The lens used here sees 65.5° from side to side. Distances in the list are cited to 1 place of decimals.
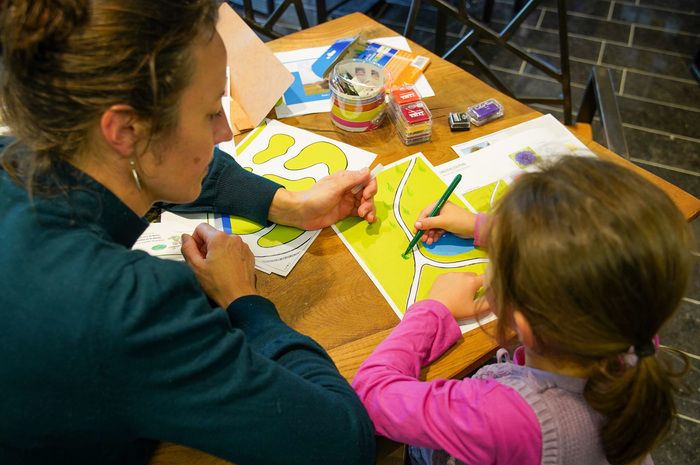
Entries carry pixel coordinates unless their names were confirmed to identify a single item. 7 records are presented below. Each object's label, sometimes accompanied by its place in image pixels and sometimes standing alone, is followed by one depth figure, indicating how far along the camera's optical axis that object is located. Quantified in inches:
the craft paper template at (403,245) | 38.3
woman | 23.7
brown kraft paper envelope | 49.8
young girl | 25.8
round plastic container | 47.3
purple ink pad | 50.0
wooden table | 35.1
